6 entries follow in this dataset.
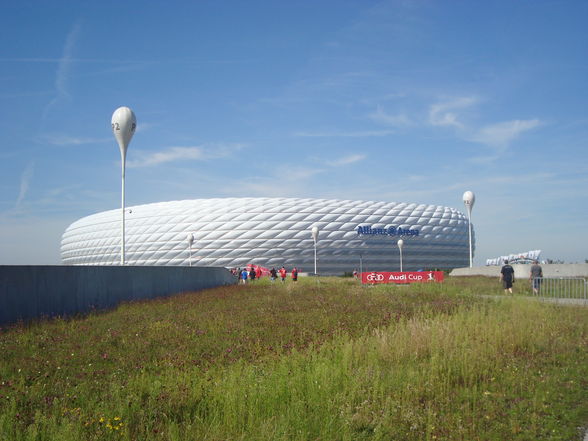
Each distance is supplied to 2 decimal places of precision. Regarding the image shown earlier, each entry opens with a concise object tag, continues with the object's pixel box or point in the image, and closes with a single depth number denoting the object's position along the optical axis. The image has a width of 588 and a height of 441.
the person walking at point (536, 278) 19.43
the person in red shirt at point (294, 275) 32.78
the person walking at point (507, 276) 19.83
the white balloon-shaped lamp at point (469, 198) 48.75
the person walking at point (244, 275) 33.78
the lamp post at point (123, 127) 20.86
